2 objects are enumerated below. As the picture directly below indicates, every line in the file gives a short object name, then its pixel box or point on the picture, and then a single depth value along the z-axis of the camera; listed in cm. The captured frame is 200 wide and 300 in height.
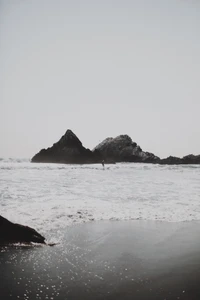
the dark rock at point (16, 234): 604
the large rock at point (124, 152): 13612
